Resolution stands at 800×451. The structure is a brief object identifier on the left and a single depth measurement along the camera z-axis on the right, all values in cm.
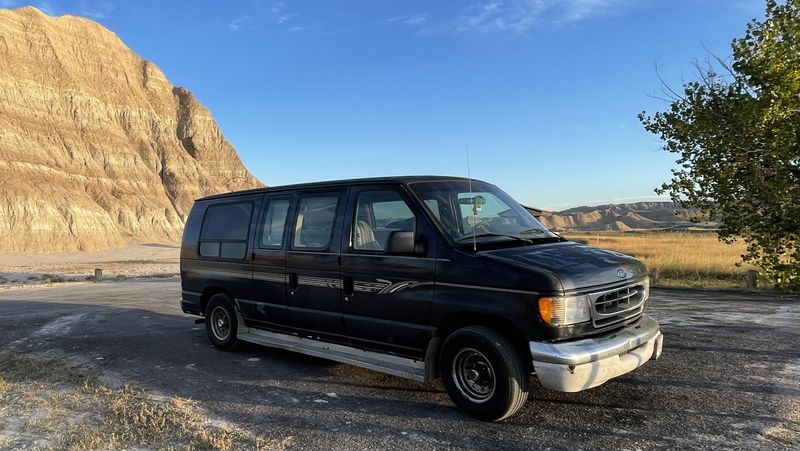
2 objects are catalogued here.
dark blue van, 437
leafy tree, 625
